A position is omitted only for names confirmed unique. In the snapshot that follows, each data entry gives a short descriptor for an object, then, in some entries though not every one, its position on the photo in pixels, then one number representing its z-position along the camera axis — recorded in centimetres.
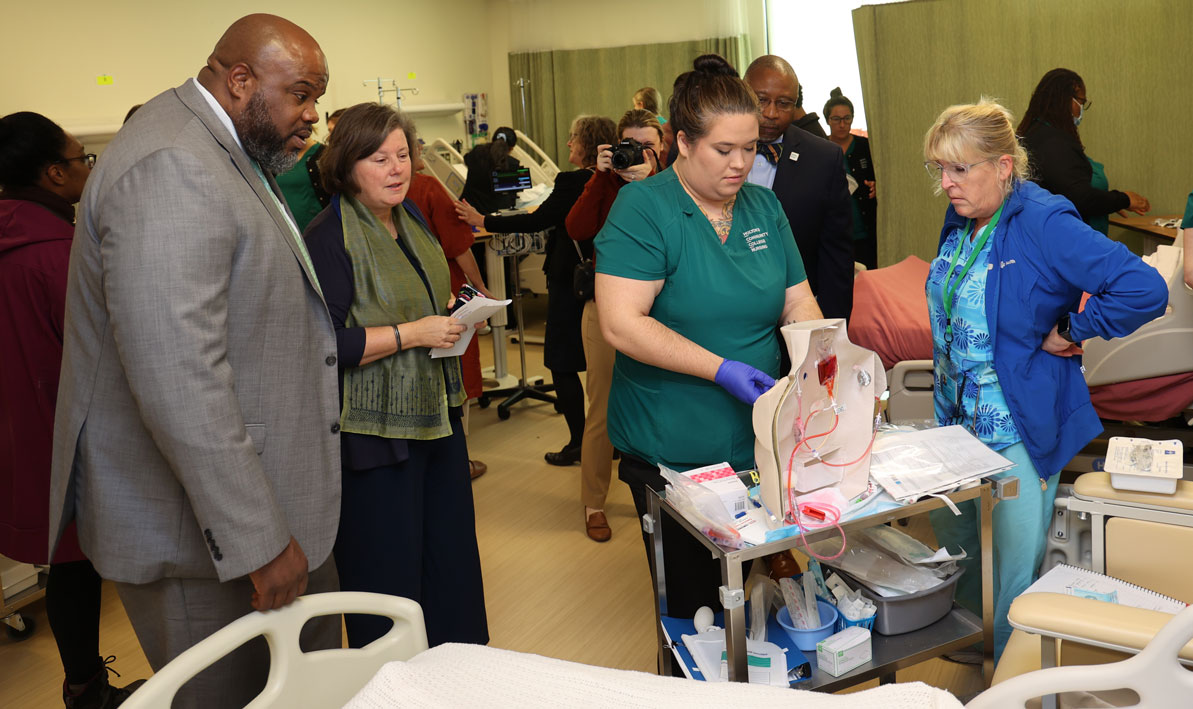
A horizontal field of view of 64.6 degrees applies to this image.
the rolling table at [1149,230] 425
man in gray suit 135
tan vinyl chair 149
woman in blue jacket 195
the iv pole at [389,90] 697
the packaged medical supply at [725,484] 174
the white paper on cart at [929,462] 178
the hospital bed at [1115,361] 279
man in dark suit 262
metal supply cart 161
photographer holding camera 326
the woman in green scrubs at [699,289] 187
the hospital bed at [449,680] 126
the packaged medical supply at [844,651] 180
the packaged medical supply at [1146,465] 190
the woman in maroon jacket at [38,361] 229
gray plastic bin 190
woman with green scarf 201
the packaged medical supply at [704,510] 165
